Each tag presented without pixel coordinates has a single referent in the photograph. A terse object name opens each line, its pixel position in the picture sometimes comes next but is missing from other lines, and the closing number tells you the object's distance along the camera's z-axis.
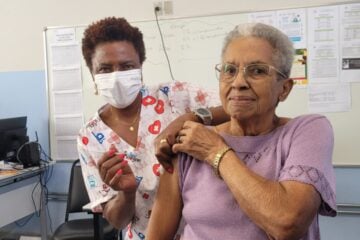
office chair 2.54
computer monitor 3.16
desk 3.10
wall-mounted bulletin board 2.79
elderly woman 0.98
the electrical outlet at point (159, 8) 3.14
